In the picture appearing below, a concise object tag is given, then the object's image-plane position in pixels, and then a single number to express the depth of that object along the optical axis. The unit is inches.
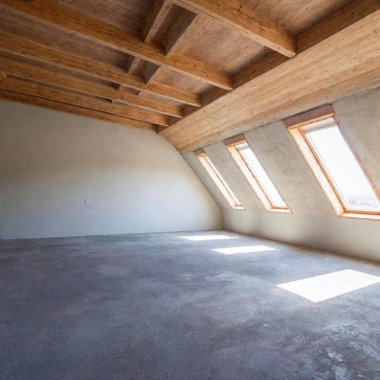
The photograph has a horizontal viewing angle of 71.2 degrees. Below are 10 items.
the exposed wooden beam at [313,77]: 100.9
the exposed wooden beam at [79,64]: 136.0
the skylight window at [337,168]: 156.3
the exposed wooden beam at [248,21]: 94.7
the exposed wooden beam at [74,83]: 165.9
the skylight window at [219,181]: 266.5
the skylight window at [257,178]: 222.2
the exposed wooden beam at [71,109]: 211.5
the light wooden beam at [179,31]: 108.1
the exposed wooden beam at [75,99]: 193.5
